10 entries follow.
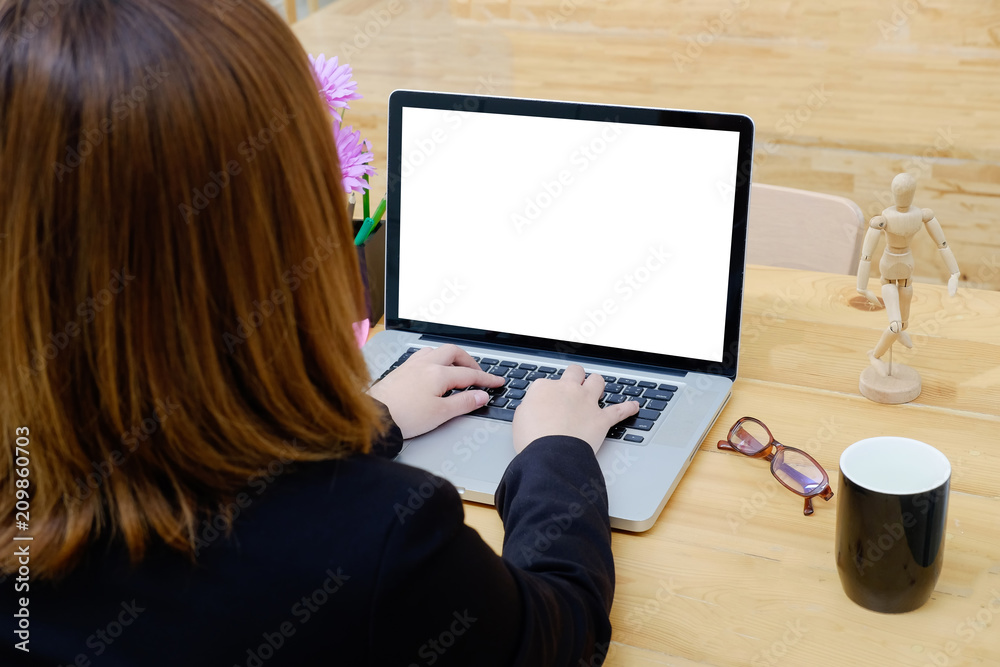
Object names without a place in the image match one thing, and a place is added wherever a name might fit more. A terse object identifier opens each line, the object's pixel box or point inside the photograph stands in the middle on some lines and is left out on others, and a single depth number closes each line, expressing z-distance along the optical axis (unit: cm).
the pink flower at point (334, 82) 95
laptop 95
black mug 67
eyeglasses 84
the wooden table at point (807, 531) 70
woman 46
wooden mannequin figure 90
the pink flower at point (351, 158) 94
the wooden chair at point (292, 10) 377
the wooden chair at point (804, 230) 142
